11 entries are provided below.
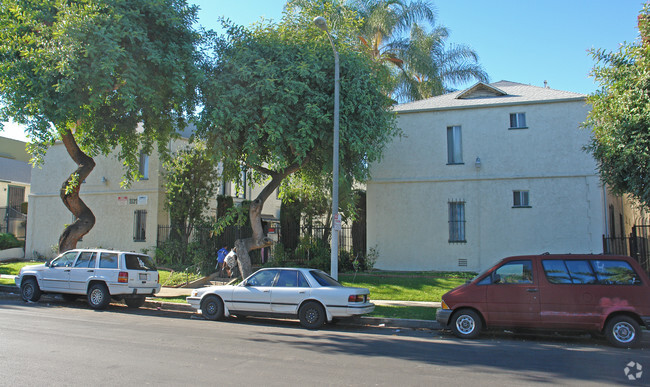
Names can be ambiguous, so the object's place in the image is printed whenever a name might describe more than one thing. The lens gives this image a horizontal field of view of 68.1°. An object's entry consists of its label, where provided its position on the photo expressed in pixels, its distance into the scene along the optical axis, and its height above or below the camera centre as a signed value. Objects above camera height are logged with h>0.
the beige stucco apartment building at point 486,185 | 17.88 +2.54
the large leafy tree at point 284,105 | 13.88 +4.26
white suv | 13.13 -0.82
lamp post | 12.98 +1.90
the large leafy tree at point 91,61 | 12.80 +5.17
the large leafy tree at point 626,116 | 11.36 +3.28
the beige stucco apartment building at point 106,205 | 23.50 +2.21
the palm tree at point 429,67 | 29.72 +11.83
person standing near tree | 19.00 -0.31
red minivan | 8.96 -0.92
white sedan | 10.66 -1.12
